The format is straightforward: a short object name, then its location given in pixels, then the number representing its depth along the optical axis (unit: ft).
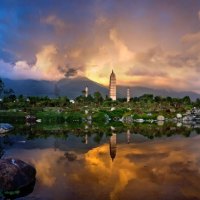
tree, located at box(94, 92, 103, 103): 365.50
